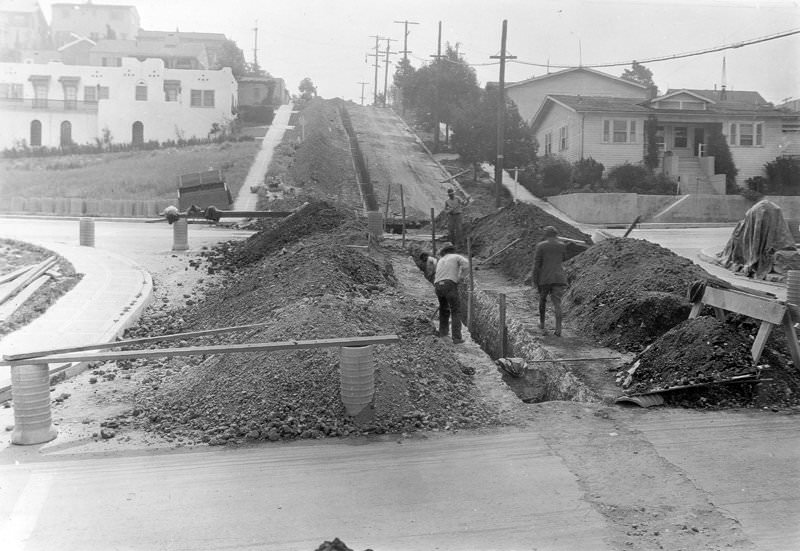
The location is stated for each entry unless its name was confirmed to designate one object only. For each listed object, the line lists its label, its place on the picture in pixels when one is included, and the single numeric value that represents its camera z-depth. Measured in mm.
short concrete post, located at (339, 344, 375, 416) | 7617
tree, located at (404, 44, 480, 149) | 50625
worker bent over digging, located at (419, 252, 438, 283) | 14989
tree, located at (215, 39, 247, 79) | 53262
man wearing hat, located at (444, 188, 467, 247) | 23203
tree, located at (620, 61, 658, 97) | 76412
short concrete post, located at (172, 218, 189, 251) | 21844
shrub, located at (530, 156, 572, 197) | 42312
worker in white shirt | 11633
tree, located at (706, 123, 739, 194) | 42094
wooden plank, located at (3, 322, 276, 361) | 7141
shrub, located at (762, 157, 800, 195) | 41469
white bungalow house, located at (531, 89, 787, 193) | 42375
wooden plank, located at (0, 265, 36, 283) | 13708
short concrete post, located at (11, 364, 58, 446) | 7105
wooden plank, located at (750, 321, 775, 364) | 8680
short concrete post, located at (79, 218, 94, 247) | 21891
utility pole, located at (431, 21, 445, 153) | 50812
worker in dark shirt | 12594
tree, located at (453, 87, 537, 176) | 41469
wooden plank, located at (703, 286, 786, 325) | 8523
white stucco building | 39219
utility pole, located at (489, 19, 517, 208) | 33156
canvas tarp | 21016
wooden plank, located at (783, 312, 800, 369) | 8609
